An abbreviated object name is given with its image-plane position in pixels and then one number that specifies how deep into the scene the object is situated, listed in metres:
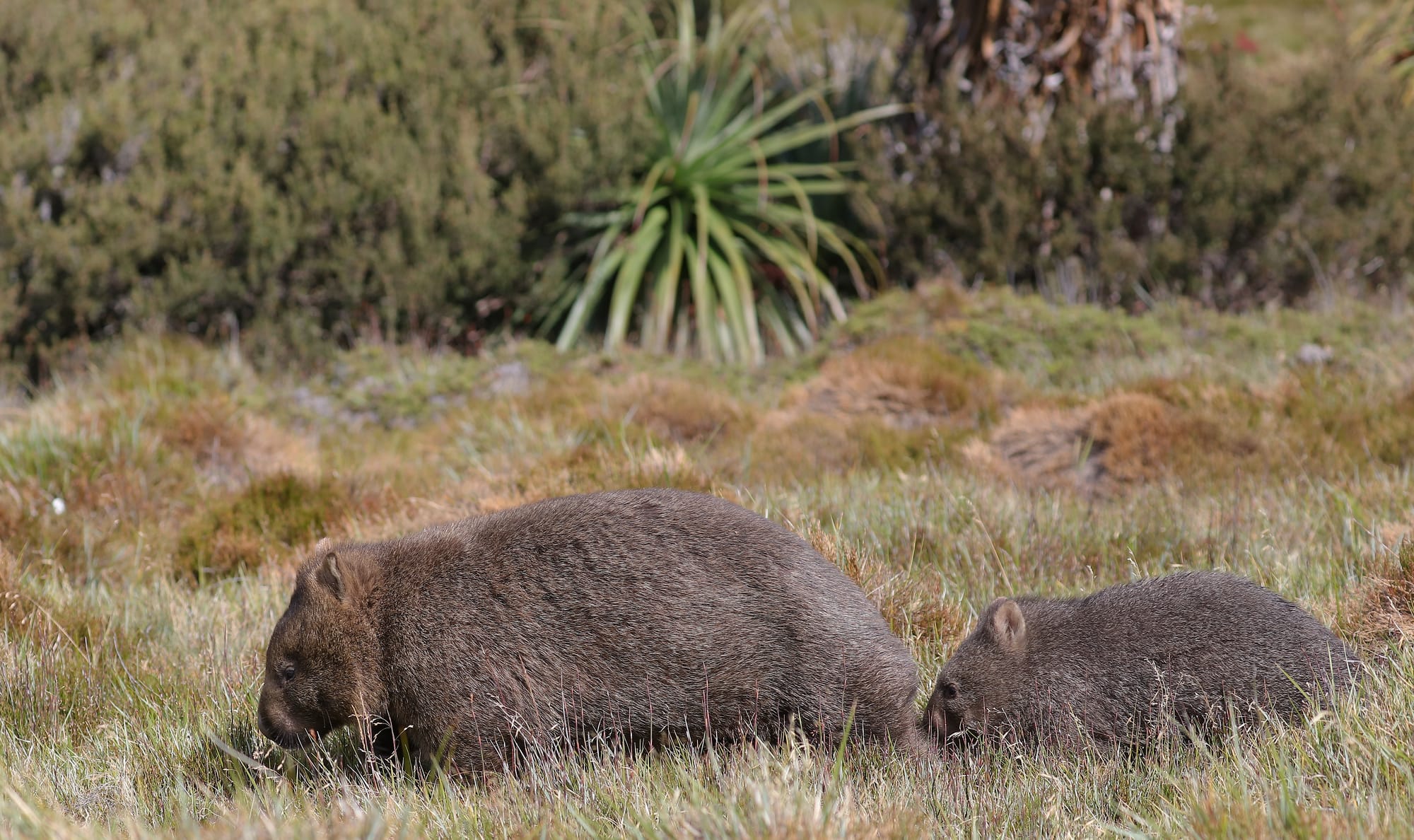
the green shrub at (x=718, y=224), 21.39
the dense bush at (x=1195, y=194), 20.33
